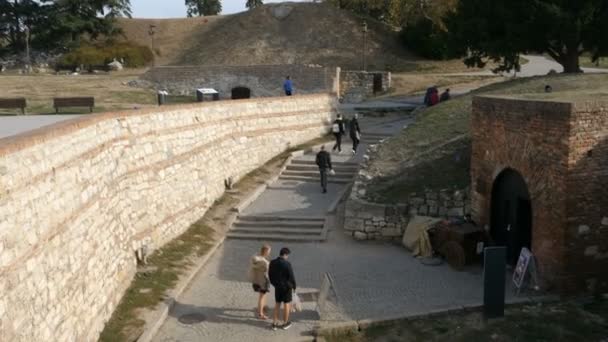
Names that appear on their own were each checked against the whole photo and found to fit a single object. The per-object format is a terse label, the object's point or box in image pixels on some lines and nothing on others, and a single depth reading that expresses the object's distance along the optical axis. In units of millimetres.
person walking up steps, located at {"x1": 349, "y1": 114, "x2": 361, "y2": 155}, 21531
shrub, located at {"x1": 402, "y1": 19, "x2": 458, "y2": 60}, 44188
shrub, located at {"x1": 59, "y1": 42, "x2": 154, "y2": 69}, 44312
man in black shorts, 10445
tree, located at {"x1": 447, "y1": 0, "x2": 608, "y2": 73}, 23578
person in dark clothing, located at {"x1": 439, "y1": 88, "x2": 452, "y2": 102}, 26359
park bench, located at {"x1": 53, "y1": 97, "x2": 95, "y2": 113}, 21703
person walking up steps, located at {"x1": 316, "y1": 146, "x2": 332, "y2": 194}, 18109
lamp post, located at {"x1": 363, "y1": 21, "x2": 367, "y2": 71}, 43538
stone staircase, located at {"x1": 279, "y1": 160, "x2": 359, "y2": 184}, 19734
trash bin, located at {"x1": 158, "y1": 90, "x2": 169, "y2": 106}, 22516
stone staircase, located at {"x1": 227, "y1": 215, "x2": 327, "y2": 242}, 15586
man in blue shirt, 26378
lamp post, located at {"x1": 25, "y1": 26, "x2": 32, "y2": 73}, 45094
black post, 10555
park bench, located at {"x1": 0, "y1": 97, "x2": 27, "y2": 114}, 21297
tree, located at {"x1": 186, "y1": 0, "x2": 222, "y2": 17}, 74938
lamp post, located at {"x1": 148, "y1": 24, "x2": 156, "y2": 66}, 47094
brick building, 10914
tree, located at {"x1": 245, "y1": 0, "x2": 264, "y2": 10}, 74562
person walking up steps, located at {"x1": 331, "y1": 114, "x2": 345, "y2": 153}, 21672
